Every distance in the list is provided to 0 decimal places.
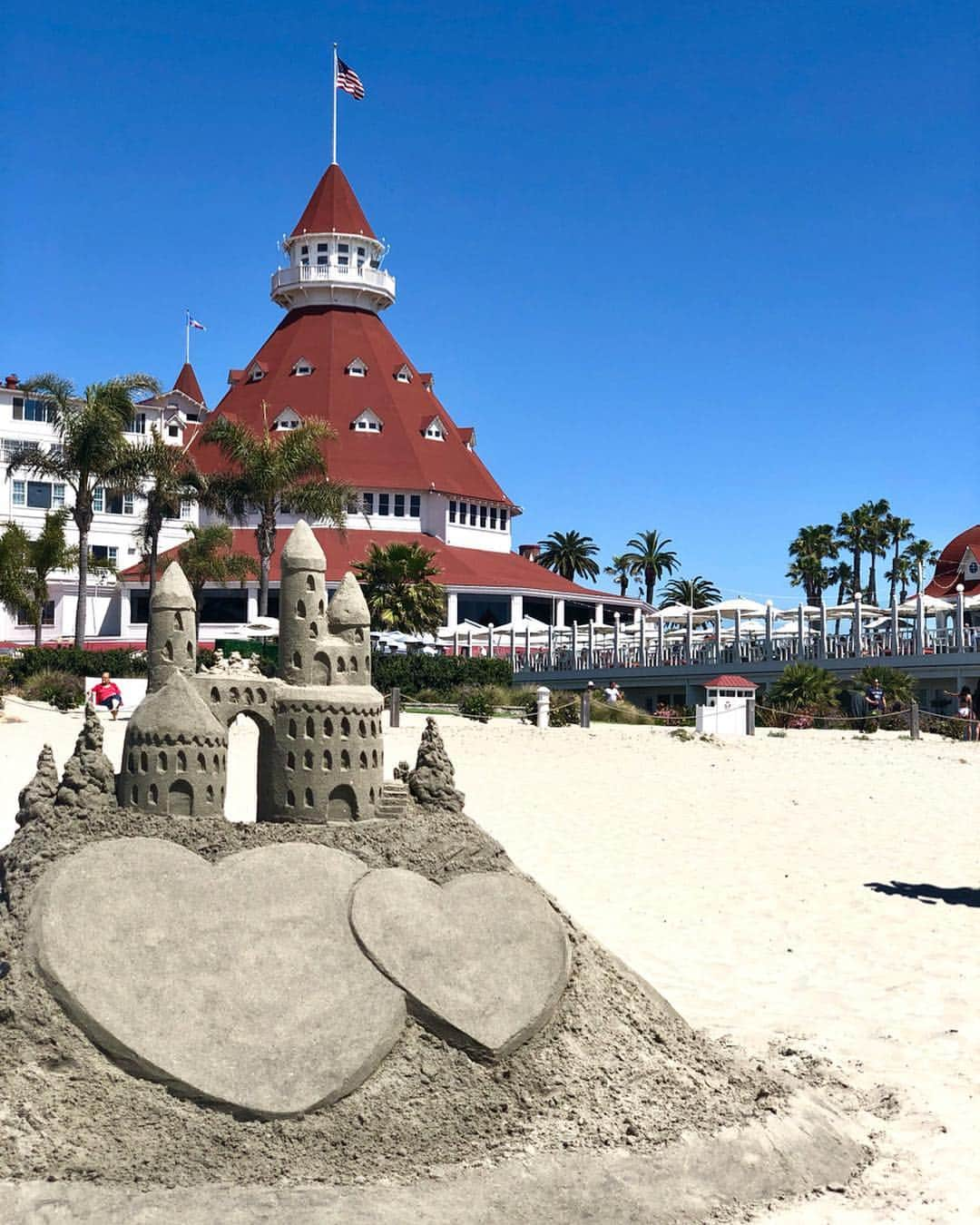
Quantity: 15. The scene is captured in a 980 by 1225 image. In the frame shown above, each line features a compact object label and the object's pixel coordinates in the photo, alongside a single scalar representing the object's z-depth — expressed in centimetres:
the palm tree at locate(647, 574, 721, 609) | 8950
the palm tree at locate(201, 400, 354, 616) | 4012
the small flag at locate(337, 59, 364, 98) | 5875
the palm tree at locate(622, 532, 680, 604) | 8844
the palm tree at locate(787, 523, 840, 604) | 7456
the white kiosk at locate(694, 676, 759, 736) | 2888
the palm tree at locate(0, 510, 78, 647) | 4534
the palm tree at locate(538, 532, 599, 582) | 8581
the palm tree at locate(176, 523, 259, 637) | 4841
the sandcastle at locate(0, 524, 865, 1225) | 674
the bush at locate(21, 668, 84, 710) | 2939
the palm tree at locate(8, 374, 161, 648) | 3666
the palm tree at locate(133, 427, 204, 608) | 3747
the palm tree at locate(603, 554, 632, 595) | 8950
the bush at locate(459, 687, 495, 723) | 2973
